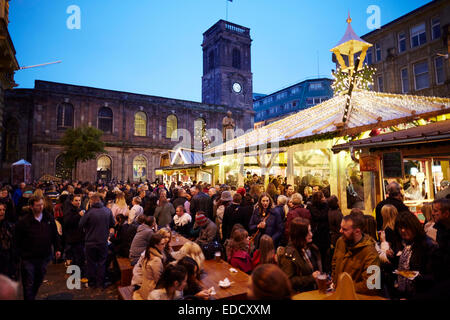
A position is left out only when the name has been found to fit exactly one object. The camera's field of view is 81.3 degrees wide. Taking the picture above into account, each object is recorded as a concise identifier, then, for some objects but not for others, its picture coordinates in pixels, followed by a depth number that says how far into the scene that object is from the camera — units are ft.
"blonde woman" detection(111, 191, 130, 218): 22.67
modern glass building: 151.53
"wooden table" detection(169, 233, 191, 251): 18.76
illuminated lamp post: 30.26
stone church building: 92.07
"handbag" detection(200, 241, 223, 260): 16.75
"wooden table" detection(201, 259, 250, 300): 11.64
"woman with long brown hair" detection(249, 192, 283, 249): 16.42
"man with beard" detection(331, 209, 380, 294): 9.54
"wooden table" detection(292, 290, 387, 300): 9.20
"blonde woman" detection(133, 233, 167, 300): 11.27
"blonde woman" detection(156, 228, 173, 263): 13.56
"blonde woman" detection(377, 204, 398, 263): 12.21
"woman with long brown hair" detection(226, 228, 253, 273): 15.03
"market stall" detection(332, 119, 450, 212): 17.61
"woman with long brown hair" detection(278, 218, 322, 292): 10.41
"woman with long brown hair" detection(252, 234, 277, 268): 12.36
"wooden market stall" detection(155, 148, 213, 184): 60.49
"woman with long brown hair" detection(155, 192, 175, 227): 23.49
